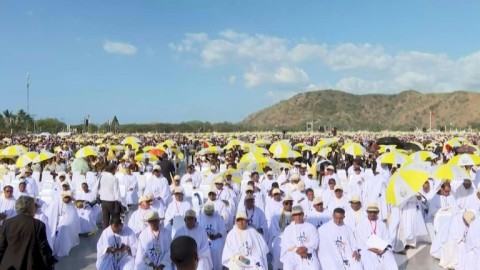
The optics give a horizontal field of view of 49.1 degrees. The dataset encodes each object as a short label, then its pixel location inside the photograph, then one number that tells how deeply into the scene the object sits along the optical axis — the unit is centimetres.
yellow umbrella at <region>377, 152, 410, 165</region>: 1455
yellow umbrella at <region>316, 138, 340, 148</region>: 2580
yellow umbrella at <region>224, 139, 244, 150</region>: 2725
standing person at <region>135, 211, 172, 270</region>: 732
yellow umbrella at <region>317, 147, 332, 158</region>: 2167
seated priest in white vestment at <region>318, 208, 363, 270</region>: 770
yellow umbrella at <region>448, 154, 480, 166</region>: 1345
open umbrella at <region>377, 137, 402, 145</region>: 2708
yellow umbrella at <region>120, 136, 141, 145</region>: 2622
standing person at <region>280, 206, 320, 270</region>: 775
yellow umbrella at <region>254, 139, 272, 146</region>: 3132
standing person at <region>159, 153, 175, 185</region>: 1650
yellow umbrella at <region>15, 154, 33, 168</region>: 1669
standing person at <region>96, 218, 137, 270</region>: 743
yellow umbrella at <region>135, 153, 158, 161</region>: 1923
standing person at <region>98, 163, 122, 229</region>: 1081
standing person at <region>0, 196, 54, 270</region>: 573
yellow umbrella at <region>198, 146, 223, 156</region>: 2406
